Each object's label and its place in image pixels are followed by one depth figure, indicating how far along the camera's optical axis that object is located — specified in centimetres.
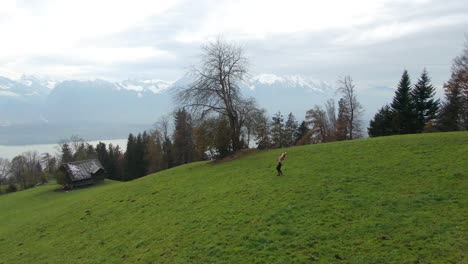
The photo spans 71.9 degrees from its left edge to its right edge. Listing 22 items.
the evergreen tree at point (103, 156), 9644
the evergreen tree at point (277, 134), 7444
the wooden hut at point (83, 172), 6384
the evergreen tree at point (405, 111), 5519
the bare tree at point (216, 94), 3906
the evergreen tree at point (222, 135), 3822
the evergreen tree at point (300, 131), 8525
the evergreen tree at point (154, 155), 8599
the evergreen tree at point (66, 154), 9731
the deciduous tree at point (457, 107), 5256
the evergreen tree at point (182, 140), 7806
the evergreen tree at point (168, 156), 8612
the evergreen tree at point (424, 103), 5600
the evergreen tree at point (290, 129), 7822
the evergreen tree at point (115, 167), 9625
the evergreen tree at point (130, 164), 9231
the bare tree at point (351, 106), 6257
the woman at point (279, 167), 2408
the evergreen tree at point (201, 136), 3869
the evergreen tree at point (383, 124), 5884
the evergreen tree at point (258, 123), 3994
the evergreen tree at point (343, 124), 6788
